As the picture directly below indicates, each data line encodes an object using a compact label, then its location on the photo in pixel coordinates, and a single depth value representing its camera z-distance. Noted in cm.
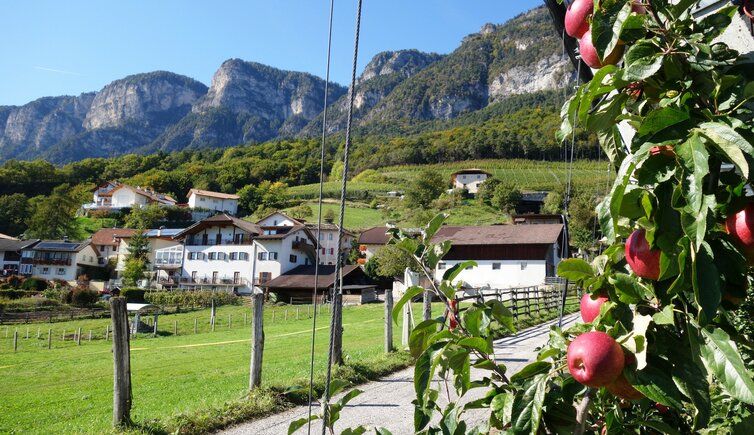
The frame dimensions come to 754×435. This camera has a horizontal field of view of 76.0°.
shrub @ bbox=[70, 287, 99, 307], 3644
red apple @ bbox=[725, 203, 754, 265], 75
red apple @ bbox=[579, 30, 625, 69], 99
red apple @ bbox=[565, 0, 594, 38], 103
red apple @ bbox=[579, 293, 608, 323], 100
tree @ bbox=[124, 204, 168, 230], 7250
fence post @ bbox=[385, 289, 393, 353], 978
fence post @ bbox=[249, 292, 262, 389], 707
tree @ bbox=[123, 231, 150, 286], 4606
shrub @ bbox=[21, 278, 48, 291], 4327
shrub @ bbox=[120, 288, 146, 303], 4006
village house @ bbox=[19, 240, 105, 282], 5506
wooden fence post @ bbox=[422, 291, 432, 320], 1015
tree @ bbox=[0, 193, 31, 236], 7536
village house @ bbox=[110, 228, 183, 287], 5122
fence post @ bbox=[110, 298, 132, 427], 579
